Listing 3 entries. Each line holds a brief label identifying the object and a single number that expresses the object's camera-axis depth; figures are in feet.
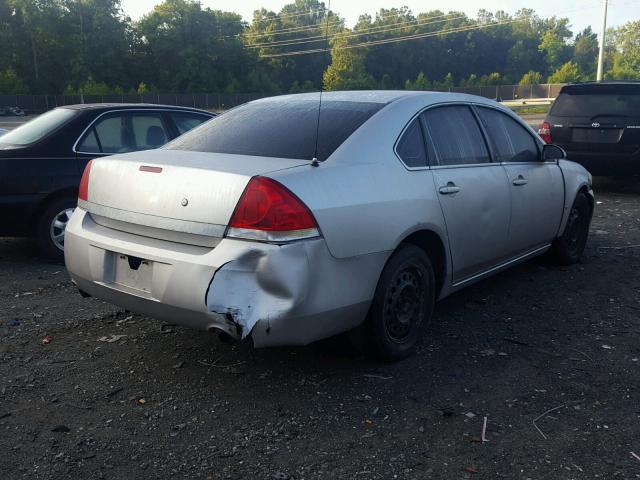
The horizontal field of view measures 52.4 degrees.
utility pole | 133.70
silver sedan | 10.51
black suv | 31.91
